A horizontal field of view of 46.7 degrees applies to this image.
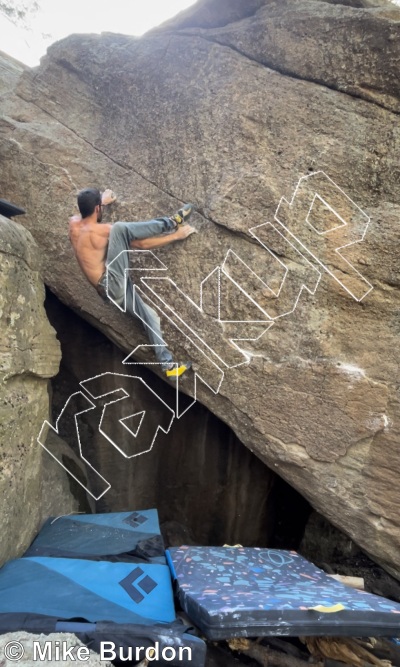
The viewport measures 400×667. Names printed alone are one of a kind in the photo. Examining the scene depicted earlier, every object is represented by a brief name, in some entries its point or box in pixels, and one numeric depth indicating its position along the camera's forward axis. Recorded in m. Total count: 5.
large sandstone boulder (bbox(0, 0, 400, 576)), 3.56
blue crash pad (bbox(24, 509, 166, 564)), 3.28
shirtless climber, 3.82
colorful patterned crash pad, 2.40
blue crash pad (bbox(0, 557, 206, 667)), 2.36
